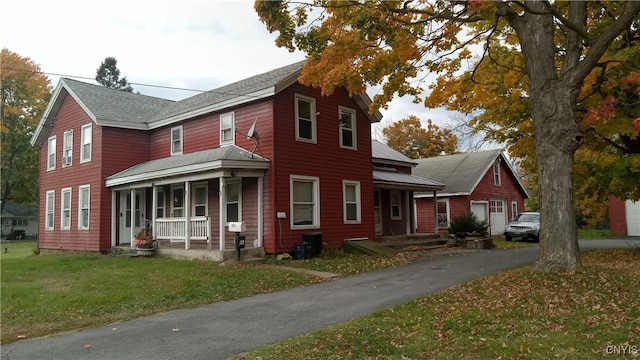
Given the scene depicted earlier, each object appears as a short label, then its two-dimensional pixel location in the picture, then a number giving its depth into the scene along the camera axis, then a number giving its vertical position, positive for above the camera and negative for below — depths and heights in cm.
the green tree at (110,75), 6481 +1984
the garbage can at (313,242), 1572 -97
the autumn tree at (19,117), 3881 +882
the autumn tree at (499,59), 952 +382
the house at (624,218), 2838 -68
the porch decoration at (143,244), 1678 -96
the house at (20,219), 5700 +12
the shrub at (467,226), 2173 -72
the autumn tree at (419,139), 4778 +736
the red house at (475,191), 2867 +119
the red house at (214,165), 1570 +186
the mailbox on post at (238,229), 1431 -42
